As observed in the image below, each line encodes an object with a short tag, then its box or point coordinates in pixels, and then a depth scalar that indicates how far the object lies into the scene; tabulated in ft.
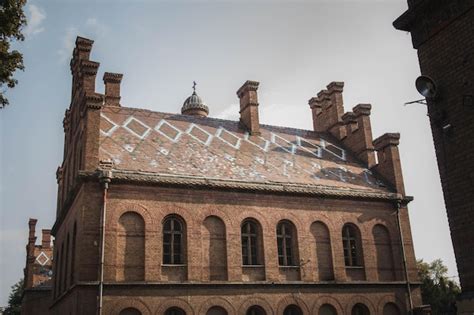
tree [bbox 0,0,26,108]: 36.55
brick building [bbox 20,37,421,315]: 61.26
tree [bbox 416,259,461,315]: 108.27
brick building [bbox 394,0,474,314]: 26.18
